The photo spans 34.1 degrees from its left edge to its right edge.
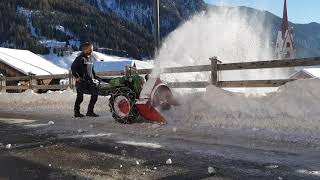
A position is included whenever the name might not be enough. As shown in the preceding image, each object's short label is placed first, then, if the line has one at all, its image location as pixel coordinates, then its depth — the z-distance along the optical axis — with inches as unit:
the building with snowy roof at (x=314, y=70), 1470.2
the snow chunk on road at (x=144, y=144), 304.6
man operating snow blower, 494.3
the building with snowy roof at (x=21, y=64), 2087.8
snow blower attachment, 405.1
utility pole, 609.3
